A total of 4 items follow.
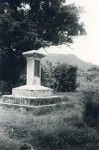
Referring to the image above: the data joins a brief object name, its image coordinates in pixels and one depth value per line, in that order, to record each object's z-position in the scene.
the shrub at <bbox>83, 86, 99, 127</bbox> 11.95
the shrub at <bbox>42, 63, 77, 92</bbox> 26.40
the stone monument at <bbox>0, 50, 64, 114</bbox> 14.98
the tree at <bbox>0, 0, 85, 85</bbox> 23.64
